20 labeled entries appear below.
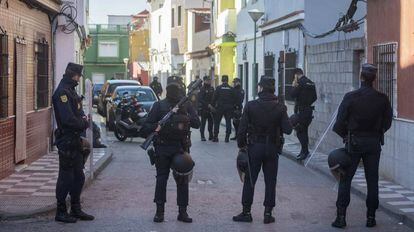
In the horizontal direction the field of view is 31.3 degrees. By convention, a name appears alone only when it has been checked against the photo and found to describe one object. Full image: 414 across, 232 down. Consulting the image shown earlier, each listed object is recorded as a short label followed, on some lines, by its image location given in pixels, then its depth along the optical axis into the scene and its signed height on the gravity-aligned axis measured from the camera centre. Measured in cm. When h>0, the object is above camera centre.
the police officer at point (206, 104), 1991 -49
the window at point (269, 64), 2328 +72
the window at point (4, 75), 1169 +14
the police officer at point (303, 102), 1470 -31
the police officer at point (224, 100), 1959 -38
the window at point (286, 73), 2042 +39
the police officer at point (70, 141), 848 -66
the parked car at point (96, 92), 3604 -40
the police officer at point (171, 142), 860 -67
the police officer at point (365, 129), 841 -49
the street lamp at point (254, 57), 2241 +96
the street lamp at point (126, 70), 6693 +131
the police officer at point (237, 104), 1967 -48
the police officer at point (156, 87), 3172 -8
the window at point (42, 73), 1494 +22
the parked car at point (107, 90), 2868 -21
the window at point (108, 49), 6956 +337
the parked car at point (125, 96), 2233 -39
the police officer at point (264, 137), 862 -60
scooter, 1956 -89
